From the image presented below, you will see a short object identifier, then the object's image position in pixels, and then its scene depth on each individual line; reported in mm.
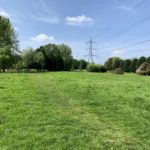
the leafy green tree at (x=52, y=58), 36821
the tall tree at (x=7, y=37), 29585
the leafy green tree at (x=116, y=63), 43345
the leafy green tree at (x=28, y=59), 33555
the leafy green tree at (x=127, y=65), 40684
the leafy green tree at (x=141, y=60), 38217
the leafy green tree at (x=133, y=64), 39105
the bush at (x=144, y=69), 25531
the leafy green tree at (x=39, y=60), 34062
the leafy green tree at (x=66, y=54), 44560
